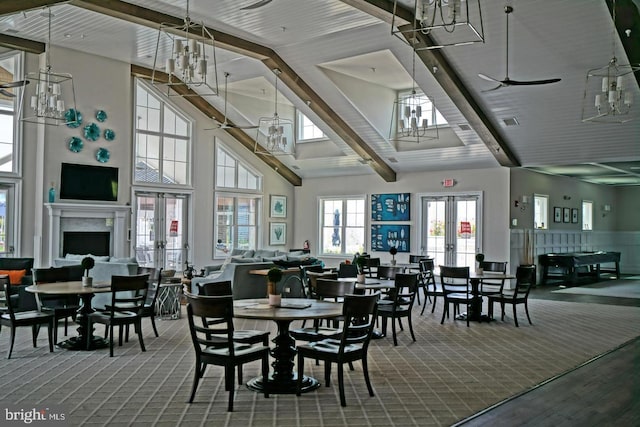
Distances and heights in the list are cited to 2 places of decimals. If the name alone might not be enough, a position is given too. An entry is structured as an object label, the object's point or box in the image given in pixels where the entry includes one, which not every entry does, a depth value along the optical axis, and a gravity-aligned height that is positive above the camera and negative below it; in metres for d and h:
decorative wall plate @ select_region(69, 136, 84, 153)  10.74 +1.47
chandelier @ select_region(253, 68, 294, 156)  14.09 +2.30
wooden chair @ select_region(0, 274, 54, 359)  5.64 -0.97
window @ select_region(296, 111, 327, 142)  14.58 +2.46
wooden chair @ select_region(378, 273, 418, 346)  6.50 -0.90
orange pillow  7.81 -0.74
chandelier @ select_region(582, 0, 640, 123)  6.36 +2.02
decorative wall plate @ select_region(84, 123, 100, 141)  10.90 +1.74
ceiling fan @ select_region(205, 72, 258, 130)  12.04 +3.15
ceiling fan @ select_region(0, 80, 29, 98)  6.21 +1.52
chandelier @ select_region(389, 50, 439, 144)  12.19 +2.46
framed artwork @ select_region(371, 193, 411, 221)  13.70 +0.50
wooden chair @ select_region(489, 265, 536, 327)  7.70 -0.90
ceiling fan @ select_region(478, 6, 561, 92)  6.60 +1.73
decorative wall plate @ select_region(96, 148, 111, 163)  11.13 +1.32
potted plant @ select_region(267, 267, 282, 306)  4.86 -0.47
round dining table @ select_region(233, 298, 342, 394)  4.48 -0.93
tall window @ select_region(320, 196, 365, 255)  14.81 +0.04
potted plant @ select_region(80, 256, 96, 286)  6.39 -0.46
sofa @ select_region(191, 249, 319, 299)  9.12 -0.82
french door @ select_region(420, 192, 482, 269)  12.73 +0.02
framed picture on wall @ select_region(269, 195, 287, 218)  15.34 +0.51
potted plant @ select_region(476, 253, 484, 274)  8.45 -0.45
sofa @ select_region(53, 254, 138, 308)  7.72 -0.64
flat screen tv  10.65 +0.77
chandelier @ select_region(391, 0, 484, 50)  7.68 +2.91
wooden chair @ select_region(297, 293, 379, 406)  4.33 -0.96
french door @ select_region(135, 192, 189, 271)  12.47 -0.12
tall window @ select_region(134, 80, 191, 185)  12.49 +1.86
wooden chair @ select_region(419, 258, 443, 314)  9.01 -0.74
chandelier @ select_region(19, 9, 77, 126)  7.43 +1.85
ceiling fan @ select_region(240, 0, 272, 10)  5.44 +2.16
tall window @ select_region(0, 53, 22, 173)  10.35 +1.90
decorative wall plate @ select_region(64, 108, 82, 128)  10.46 +1.95
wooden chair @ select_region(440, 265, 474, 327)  7.79 -0.88
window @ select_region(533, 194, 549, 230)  13.38 +0.44
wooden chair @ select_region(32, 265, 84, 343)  6.25 -0.95
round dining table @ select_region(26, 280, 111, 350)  6.02 -1.04
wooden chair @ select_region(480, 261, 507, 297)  8.89 -0.59
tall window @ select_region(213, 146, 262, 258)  14.10 +0.52
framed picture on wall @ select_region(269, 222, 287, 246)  15.31 -0.20
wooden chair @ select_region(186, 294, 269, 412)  4.19 -0.94
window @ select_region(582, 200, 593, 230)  15.95 +0.44
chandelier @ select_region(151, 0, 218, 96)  5.25 +1.53
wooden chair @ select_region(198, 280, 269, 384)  4.81 -0.93
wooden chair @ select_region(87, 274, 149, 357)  5.84 -0.94
